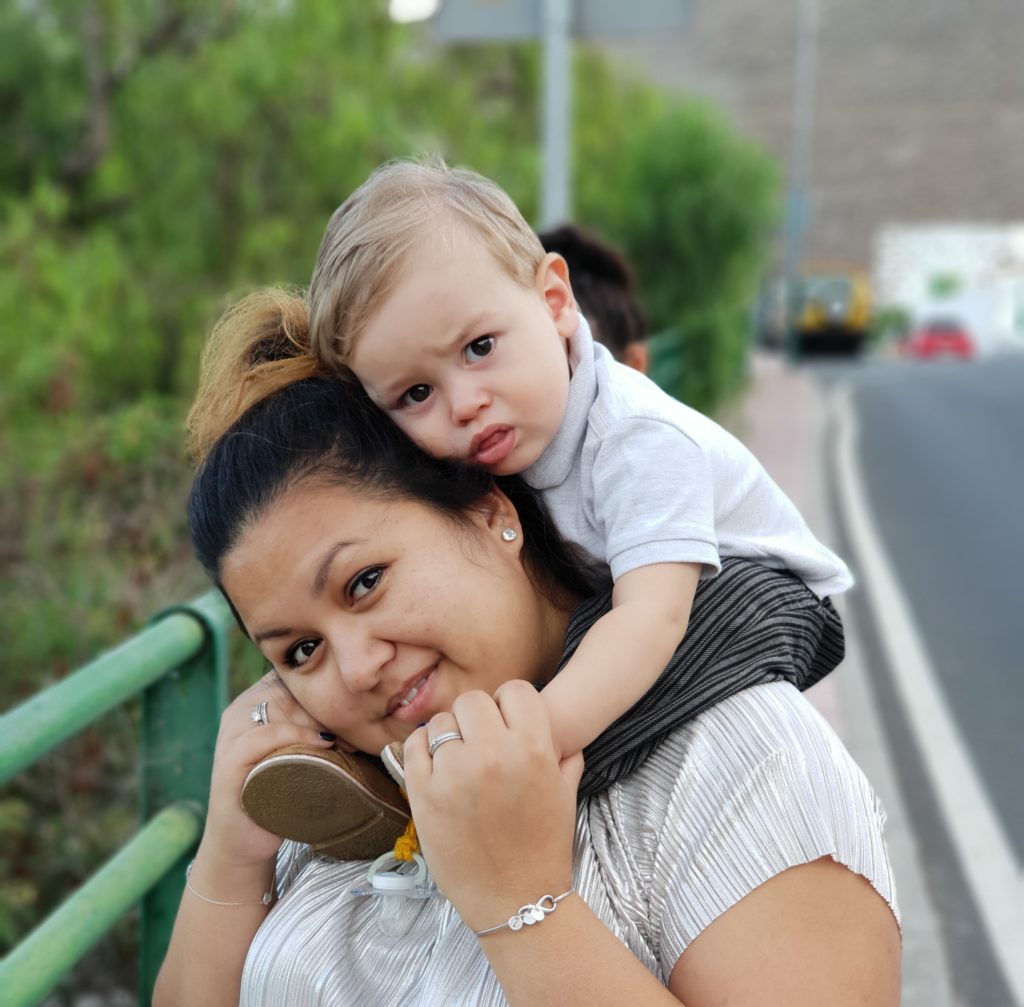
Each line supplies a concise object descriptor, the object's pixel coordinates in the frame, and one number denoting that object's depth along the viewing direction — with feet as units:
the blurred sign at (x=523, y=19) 16.35
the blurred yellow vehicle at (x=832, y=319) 110.22
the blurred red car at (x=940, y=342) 114.52
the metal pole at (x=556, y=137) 17.88
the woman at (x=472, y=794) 4.38
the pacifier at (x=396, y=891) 5.07
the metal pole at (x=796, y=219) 93.35
